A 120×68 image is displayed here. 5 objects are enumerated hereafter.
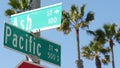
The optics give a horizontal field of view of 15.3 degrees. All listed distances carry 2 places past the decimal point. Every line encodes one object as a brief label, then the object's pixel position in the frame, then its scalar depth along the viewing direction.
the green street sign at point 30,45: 6.54
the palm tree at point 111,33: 40.82
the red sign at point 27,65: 6.25
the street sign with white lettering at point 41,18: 7.19
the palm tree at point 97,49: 40.68
